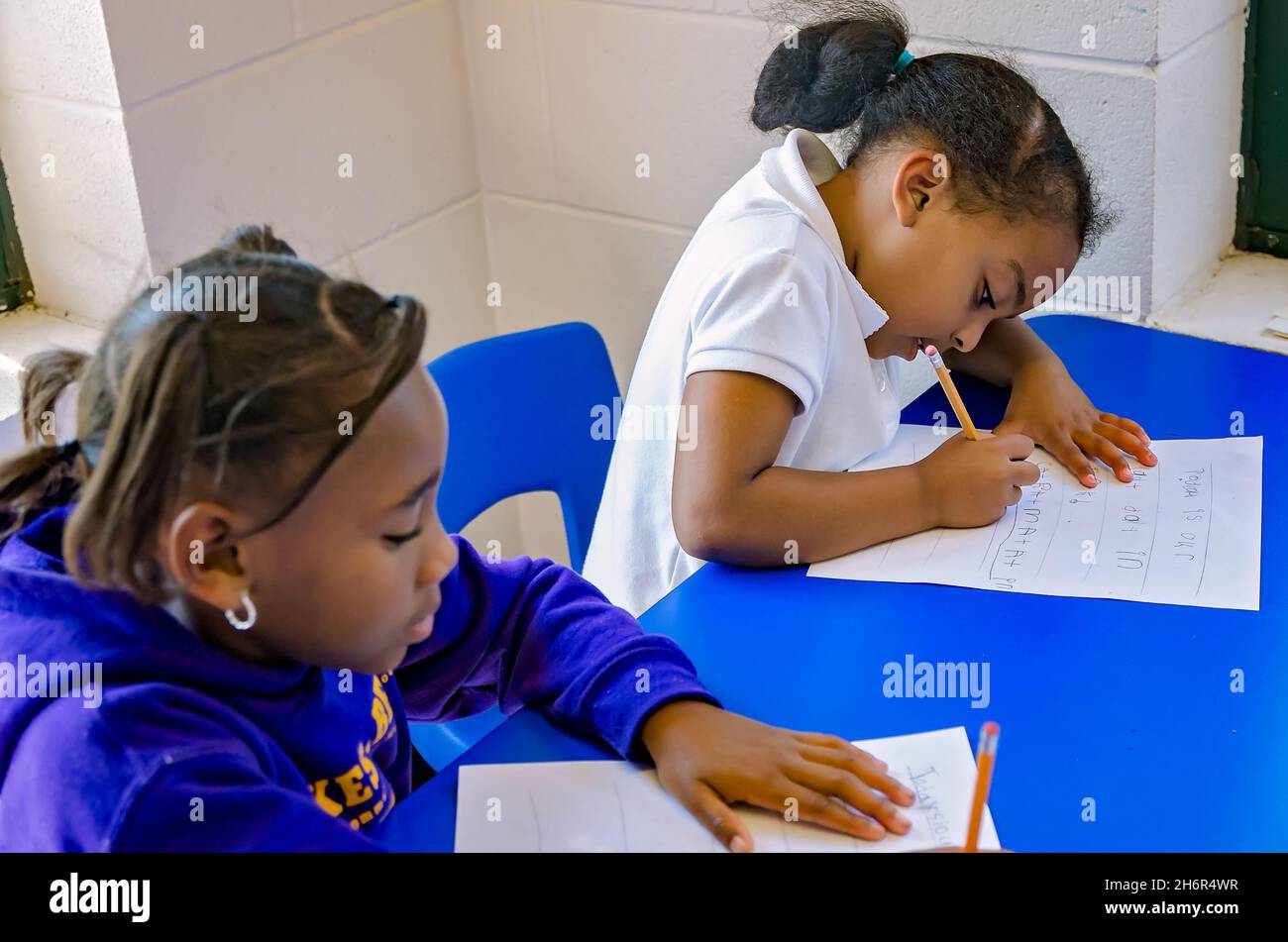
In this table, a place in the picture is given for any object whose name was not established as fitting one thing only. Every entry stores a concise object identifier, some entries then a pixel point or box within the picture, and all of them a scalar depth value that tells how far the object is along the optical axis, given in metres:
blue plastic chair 1.33
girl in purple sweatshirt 0.69
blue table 0.81
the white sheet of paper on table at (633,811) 0.79
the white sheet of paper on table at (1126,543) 1.02
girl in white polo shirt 1.11
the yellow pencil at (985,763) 0.62
